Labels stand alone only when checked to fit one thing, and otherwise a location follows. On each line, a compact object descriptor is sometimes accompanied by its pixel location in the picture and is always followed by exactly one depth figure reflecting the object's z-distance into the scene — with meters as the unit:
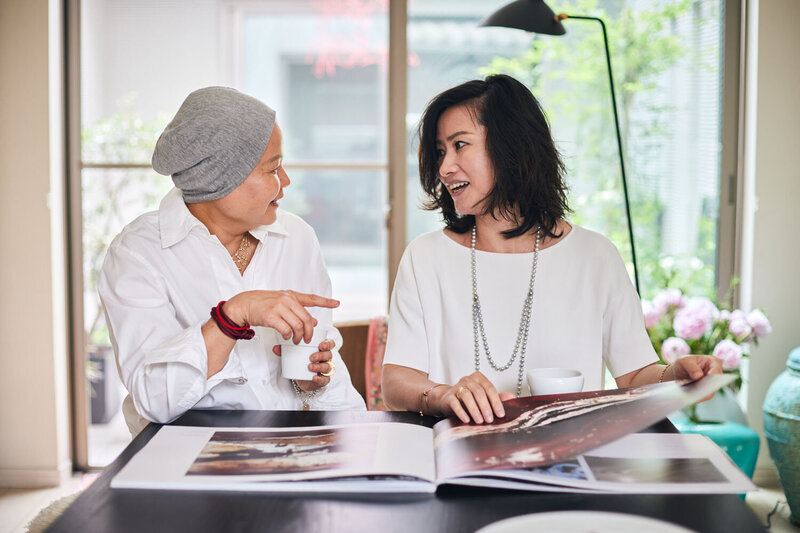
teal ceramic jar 2.61
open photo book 0.86
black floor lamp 2.21
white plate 0.74
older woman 1.27
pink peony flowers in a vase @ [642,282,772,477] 2.62
